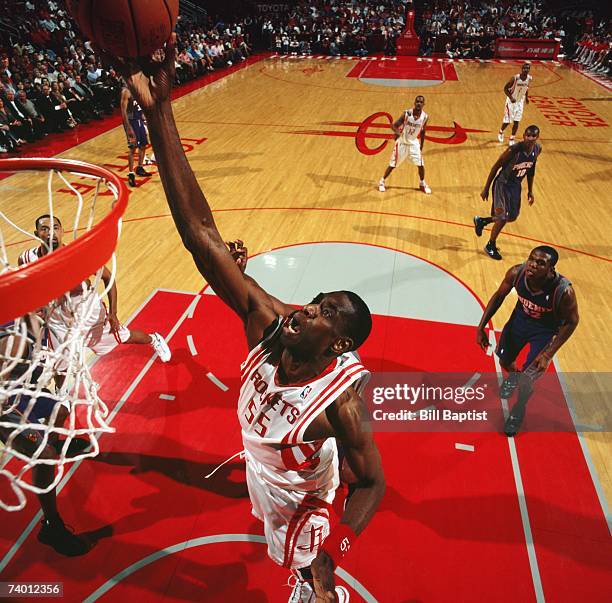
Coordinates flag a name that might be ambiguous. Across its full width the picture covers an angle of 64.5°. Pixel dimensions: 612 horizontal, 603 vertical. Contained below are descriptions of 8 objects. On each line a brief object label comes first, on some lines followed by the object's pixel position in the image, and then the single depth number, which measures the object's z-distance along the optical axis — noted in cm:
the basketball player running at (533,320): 332
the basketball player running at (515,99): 964
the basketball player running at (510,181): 558
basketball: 188
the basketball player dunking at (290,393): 184
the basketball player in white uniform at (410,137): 758
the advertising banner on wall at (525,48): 2208
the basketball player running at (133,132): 762
